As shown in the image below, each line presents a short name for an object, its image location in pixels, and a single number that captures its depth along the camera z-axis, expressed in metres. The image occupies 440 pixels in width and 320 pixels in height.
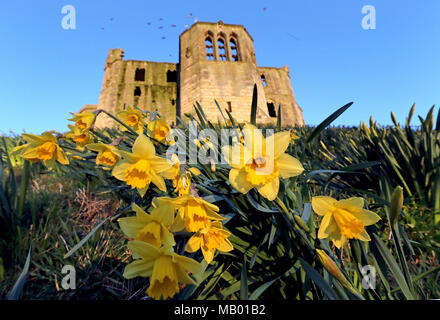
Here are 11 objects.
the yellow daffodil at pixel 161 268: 0.52
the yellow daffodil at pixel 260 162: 0.56
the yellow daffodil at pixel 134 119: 1.14
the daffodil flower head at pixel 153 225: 0.54
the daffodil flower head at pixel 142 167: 0.66
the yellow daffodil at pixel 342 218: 0.58
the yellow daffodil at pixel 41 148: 0.84
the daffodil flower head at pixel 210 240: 0.59
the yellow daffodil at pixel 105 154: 0.80
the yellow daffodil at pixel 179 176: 0.62
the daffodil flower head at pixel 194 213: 0.55
